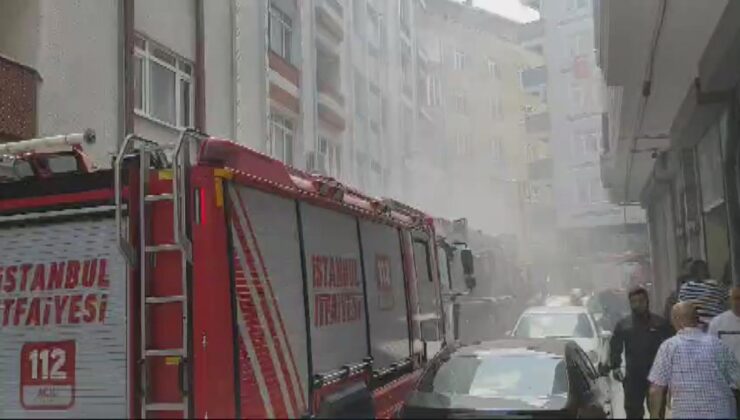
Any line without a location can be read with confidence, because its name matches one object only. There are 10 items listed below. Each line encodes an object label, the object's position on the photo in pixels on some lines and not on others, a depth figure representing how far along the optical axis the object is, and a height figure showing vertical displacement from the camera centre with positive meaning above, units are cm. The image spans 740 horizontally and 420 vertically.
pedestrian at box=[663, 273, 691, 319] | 827 -21
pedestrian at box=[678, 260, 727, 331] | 687 -16
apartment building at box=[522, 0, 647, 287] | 3550 +619
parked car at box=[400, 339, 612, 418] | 504 -66
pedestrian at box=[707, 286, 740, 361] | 613 -38
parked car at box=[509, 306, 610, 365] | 1212 -67
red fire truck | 377 +7
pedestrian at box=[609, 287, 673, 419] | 688 -56
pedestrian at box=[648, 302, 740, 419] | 471 -56
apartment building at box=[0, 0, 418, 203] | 880 +353
